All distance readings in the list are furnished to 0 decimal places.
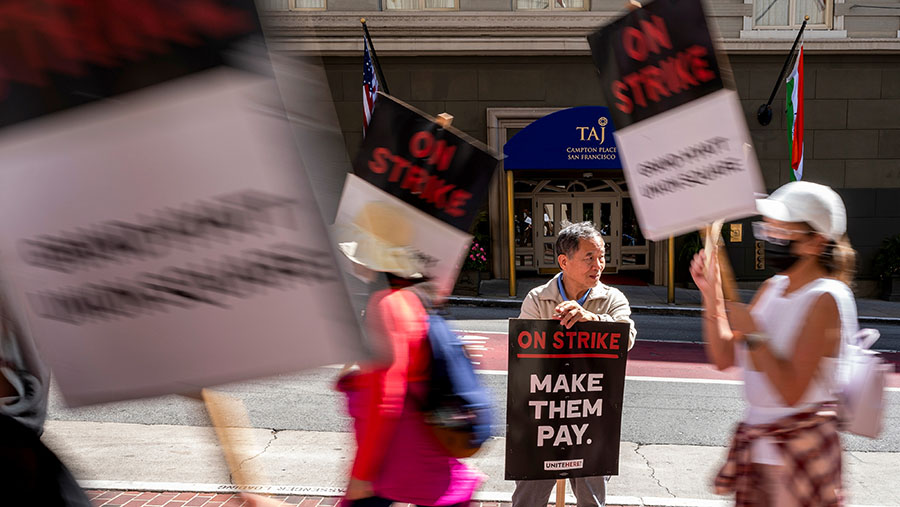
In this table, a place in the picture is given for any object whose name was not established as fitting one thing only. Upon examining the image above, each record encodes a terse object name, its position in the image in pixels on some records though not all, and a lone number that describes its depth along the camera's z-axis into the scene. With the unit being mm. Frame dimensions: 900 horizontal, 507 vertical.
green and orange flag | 13508
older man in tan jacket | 3322
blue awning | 14547
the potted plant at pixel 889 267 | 15055
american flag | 13170
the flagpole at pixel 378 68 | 13681
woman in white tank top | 2223
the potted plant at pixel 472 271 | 15109
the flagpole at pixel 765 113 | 15412
